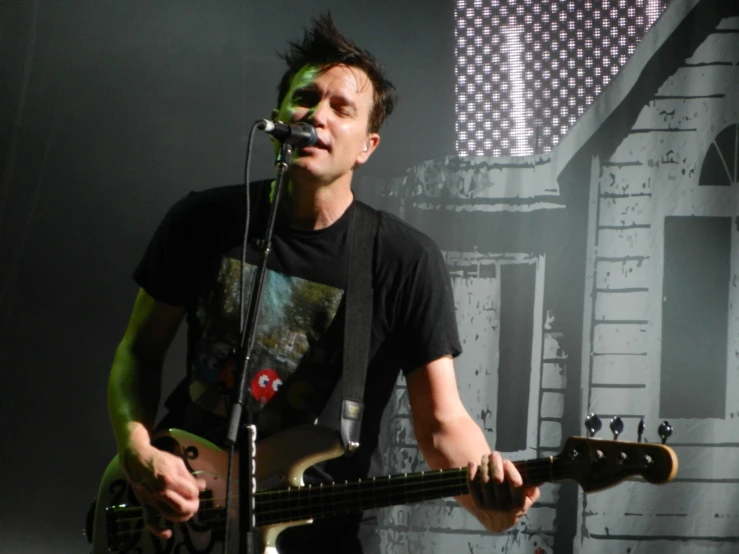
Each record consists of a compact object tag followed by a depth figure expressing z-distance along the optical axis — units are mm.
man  5227
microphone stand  4697
